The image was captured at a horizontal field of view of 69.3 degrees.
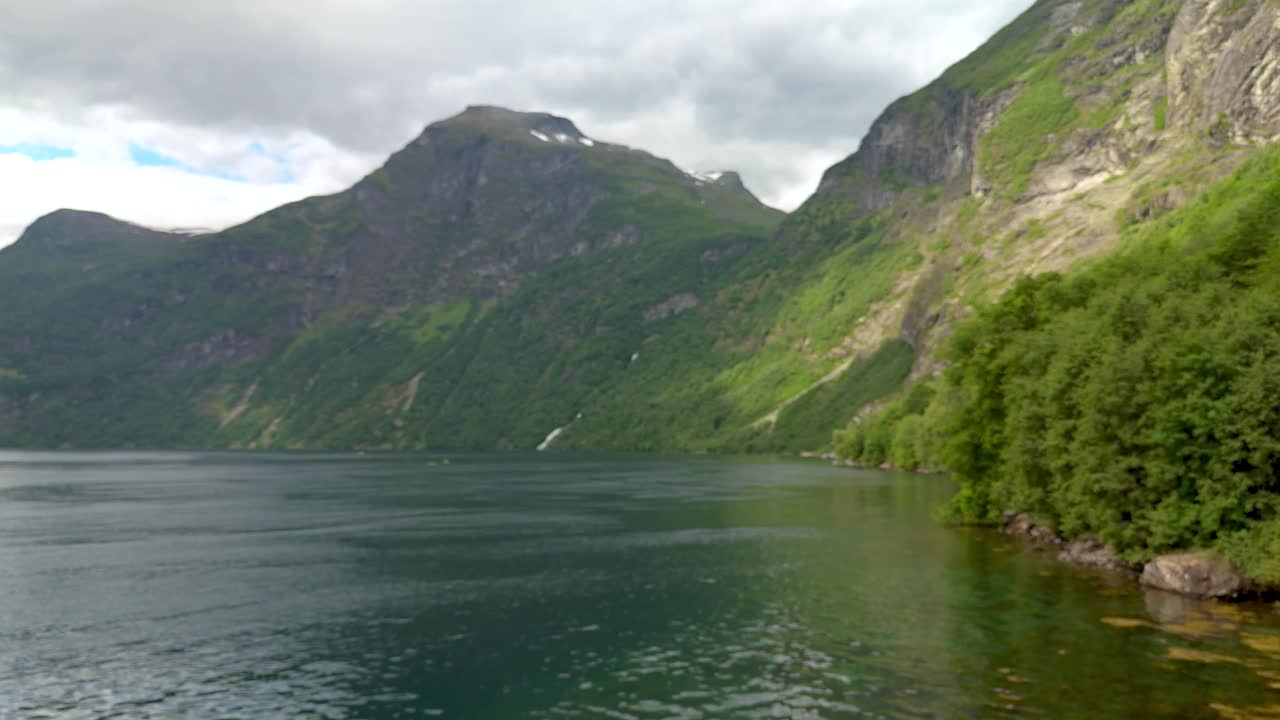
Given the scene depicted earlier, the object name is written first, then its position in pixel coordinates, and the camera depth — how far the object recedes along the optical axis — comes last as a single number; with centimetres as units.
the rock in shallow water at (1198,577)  5384
